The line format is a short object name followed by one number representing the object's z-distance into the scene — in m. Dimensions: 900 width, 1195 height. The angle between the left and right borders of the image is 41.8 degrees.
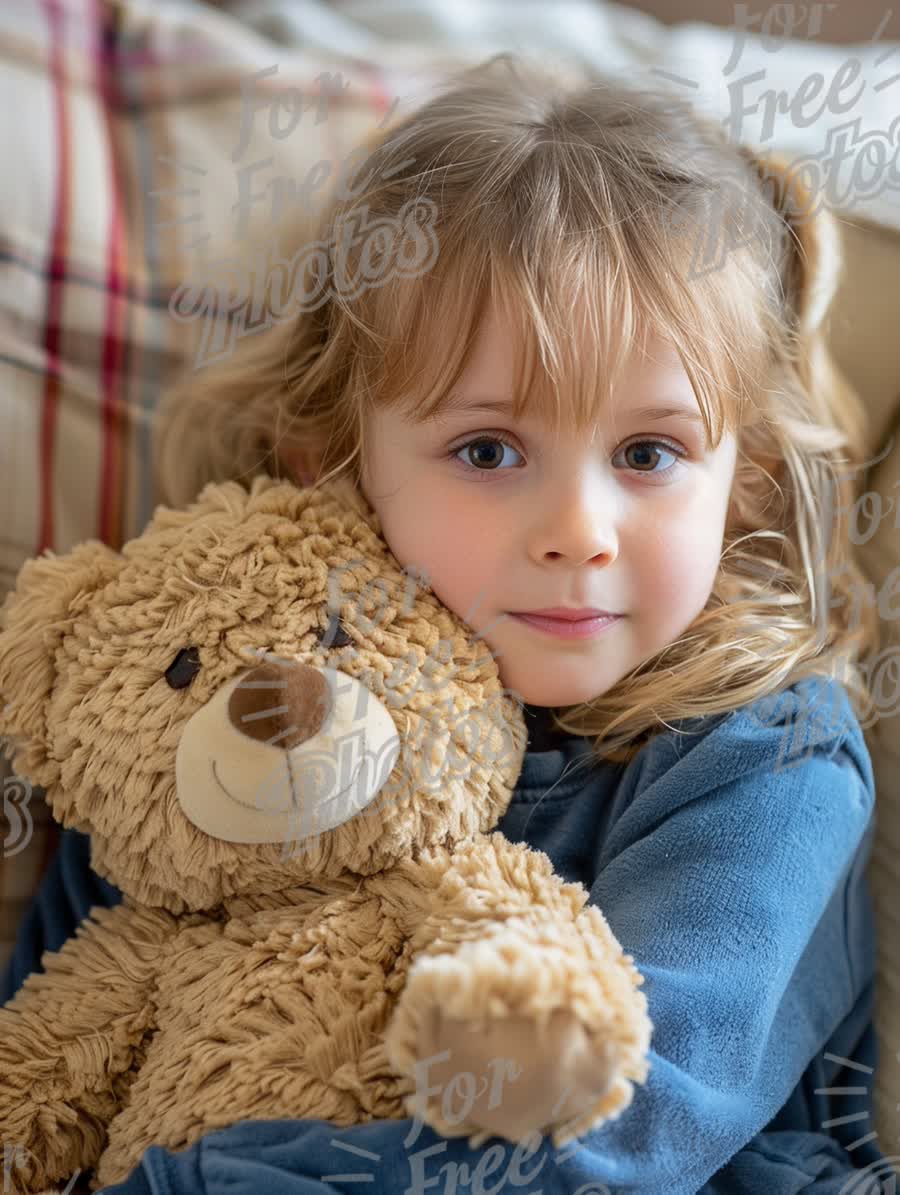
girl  0.63
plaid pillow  0.90
